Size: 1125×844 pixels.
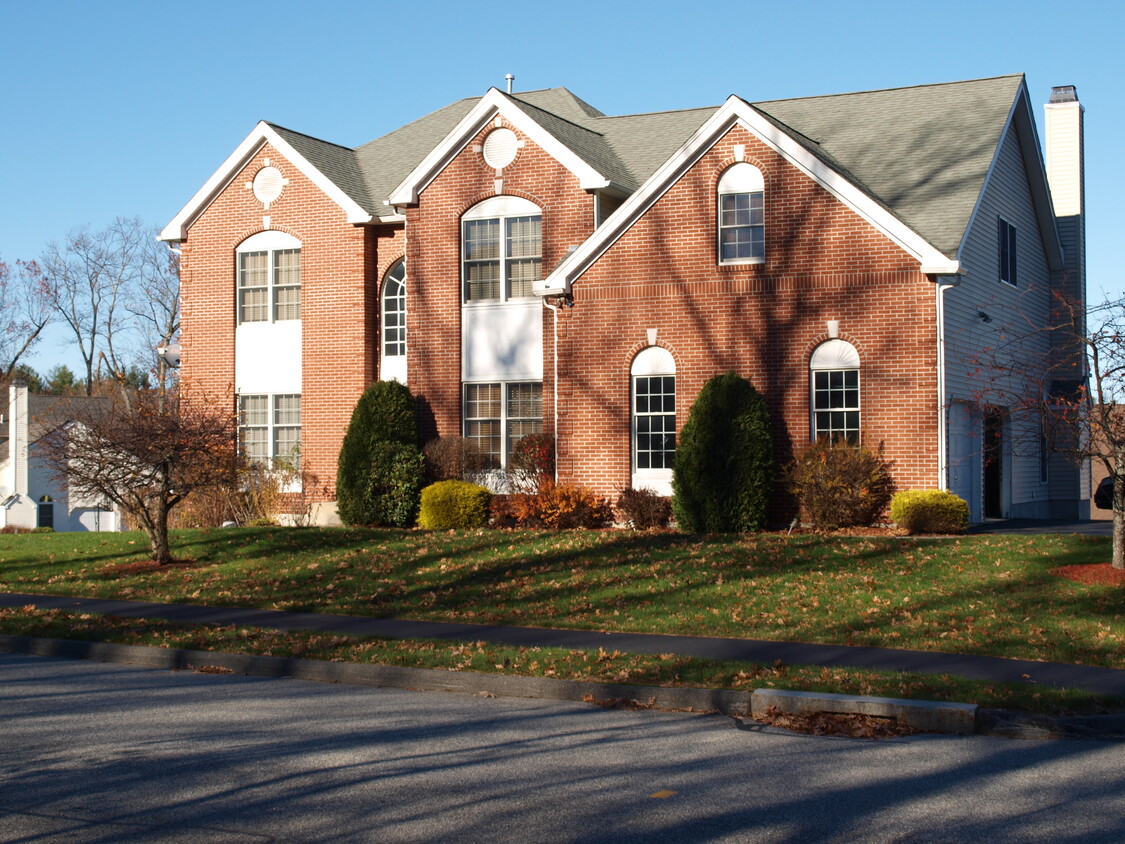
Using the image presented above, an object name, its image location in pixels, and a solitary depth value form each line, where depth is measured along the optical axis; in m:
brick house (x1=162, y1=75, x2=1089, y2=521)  21.70
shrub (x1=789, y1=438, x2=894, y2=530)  20.62
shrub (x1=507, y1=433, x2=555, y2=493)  24.30
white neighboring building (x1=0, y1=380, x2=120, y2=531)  54.19
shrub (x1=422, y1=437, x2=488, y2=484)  25.03
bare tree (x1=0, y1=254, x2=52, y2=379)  61.84
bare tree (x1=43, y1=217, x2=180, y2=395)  59.31
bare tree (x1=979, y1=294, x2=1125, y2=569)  14.87
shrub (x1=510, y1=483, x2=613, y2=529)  22.75
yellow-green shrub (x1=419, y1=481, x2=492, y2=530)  23.61
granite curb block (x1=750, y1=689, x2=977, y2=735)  9.20
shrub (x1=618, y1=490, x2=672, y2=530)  22.30
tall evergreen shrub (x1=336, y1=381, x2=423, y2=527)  24.89
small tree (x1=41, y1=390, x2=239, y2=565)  19.09
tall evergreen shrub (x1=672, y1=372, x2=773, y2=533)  21.19
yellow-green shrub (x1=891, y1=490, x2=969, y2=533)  19.98
